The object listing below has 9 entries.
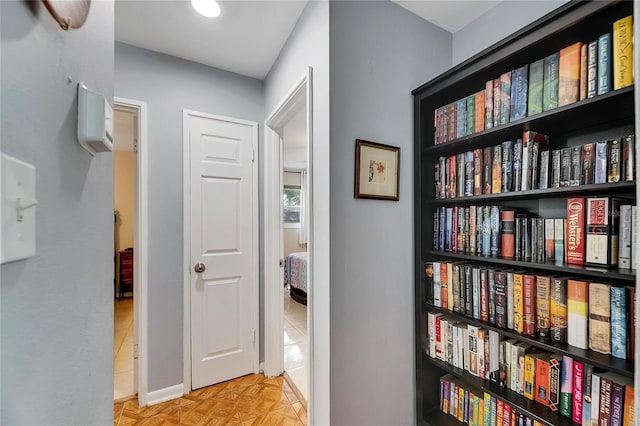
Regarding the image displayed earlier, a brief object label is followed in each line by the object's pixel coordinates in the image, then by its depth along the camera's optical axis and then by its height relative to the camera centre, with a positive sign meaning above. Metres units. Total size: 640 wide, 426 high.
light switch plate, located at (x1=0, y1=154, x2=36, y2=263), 0.31 +0.00
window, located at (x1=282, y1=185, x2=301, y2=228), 5.77 +0.14
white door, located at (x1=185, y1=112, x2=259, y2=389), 2.05 -0.29
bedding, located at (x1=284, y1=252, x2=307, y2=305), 3.97 -0.98
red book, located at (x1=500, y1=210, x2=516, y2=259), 1.25 -0.10
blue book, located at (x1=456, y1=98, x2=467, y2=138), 1.40 +0.48
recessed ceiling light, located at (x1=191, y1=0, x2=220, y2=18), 1.50 +1.14
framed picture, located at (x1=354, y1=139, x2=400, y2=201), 1.38 +0.21
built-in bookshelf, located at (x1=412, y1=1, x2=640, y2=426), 0.96 +0.16
